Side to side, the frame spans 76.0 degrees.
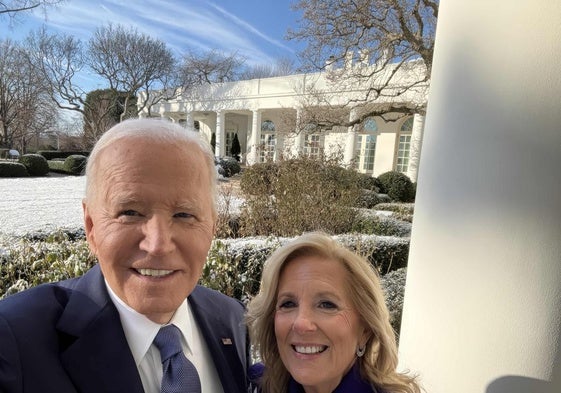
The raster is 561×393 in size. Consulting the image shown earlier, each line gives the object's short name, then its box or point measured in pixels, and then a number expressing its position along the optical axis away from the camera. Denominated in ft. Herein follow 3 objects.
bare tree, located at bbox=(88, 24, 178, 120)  113.60
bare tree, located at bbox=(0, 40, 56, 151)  110.63
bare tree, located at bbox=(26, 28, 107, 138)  112.68
